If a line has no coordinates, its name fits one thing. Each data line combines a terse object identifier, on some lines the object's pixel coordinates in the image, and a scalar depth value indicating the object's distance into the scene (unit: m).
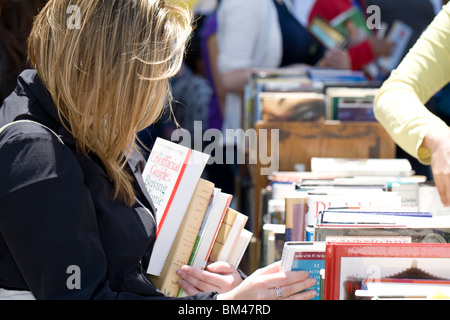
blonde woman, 3.50
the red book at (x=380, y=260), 3.49
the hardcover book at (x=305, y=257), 3.56
